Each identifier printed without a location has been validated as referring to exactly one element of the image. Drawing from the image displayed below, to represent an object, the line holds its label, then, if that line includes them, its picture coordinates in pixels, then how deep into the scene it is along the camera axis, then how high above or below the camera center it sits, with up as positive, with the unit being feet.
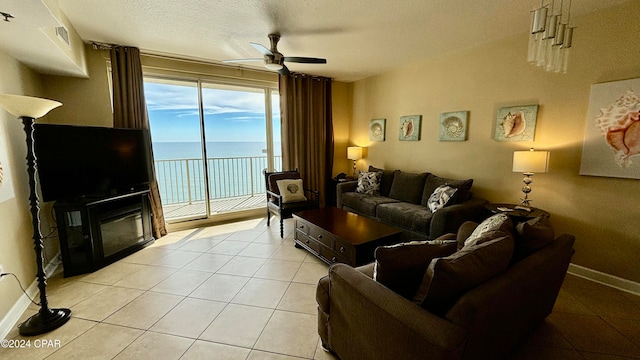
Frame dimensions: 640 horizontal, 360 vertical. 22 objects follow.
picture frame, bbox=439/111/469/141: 11.70 +1.02
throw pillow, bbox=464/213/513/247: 4.93 -1.57
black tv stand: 8.83 -2.94
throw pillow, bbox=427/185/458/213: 10.30 -2.01
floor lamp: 5.77 -1.76
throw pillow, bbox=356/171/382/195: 14.24 -1.92
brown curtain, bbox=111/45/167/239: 11.09 +2.60
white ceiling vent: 7.77 +3.60
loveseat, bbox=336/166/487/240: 9.62 -2.48
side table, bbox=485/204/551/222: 8.13 -2.13
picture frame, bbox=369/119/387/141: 15.84 +1.19
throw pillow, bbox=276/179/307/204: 13.32 -2.18
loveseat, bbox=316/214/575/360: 3.44 -2.26
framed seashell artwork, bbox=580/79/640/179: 7.51 +0.47
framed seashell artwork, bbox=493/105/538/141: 9.53 +0.94
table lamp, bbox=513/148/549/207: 8.55 -0.47
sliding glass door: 13.66 +0.41
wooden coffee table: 8.20 -2.91
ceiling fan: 9.47 +3.36
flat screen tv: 8.41 -0.38
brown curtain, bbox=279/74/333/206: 15.62 +1.30
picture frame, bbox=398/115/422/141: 13.81 +1.12
